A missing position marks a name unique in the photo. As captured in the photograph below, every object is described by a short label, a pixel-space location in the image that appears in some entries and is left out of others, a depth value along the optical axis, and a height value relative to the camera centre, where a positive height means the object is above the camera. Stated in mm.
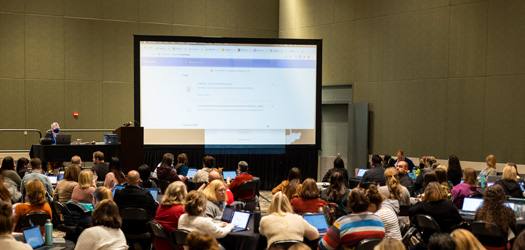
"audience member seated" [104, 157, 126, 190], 8602 -998
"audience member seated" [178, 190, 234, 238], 5367 -997
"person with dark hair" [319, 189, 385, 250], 4918 -971
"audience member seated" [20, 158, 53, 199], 8138 -915
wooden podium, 11508 -716
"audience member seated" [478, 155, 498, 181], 9867 -912
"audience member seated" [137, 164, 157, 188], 8702 -992
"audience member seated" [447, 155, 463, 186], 9387 -938
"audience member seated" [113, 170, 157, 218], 6695 -1003
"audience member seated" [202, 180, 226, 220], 6279 -923
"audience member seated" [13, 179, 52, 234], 5922 -911
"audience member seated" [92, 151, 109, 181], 10109 -964
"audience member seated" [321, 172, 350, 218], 7680 -1020
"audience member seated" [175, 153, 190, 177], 10627 -989
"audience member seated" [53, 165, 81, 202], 7664 -968
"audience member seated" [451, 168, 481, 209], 7480 -963
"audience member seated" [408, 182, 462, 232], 6086 -991
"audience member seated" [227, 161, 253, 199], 9117 -1117
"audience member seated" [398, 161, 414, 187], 9133 -980
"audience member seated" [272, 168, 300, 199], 7199 -948
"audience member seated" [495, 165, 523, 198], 7805 -916
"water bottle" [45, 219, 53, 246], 5109 -1083
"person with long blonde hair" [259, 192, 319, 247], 5160 -1000
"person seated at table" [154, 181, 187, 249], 5844 -989
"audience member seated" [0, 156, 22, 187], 8656 -910
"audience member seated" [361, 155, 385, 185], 9359 -1007
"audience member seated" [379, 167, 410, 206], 7211 -983
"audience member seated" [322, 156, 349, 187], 10148 -925
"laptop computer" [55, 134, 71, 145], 11547 -552
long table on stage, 11297 -785
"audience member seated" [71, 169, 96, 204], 7250 -973
